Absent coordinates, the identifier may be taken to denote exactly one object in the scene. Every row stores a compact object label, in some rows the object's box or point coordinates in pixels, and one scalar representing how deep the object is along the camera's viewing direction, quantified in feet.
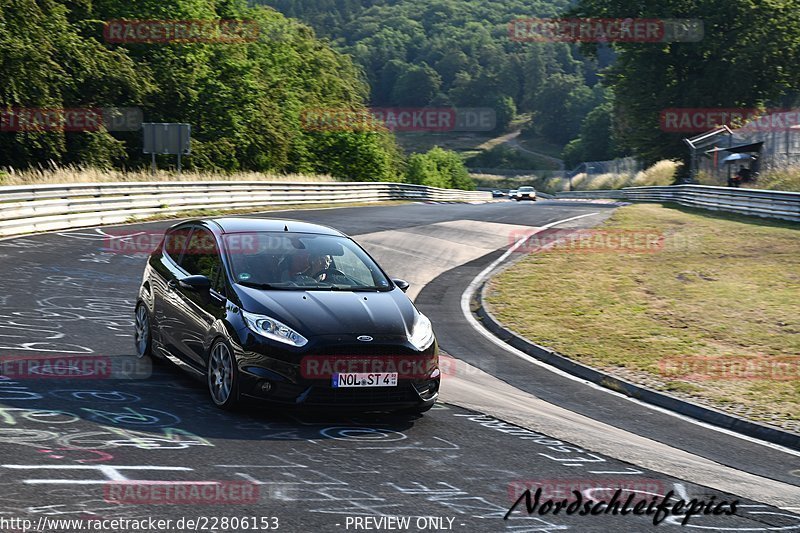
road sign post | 115.34
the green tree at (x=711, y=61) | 205.98
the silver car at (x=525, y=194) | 220.02
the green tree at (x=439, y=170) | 326.44
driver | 29.01
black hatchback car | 25.22
